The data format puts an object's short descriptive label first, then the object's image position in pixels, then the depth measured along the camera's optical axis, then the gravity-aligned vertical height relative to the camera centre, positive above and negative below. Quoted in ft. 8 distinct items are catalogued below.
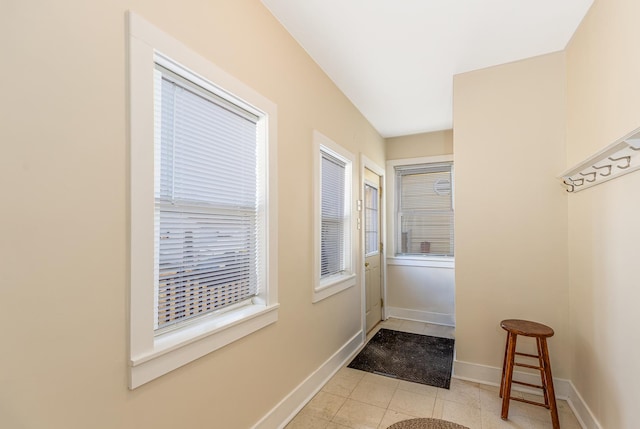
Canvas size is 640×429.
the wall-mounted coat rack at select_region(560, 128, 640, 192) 4.71 +1.01
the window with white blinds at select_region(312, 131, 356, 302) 8.58 -0.03
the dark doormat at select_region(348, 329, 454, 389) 9.36 -4.82
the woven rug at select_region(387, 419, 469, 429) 6.82 -4.67
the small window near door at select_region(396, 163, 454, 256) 14.66 +0.45
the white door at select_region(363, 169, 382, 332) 13.26 -1.46
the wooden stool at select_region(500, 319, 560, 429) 6.72 -3.29
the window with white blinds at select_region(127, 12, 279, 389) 3.94 +0.20
